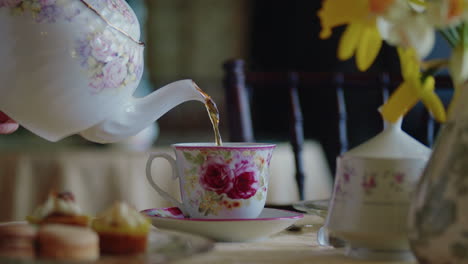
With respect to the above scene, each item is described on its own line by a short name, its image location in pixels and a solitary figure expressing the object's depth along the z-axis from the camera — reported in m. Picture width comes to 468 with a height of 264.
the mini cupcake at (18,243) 0.85
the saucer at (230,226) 0.99
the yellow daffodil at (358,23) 0.83
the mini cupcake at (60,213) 0.89
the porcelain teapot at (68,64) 0.97
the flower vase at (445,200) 0.80
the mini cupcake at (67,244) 0.83
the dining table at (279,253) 0.91
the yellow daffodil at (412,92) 0.84
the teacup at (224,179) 1.03
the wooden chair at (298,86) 1.51
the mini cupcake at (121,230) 0.86
